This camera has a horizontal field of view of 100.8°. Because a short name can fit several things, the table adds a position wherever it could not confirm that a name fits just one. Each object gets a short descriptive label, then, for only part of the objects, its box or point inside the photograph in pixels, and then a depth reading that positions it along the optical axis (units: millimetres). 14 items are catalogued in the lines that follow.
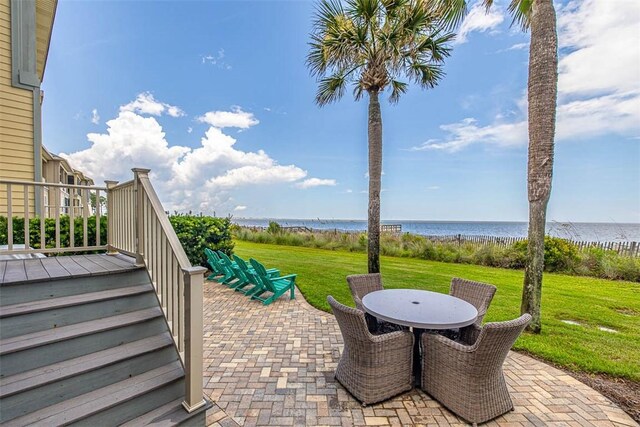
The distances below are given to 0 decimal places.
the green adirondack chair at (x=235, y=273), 6414
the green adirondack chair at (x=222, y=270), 6926
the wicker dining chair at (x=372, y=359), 2531
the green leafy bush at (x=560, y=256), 8914
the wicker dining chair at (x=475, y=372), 2242
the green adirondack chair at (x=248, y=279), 5910
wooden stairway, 1938
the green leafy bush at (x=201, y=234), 7828
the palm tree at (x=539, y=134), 4125
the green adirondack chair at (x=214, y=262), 7263
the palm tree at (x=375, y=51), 5262
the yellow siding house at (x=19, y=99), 5500
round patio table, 2588
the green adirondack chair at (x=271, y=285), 5625
